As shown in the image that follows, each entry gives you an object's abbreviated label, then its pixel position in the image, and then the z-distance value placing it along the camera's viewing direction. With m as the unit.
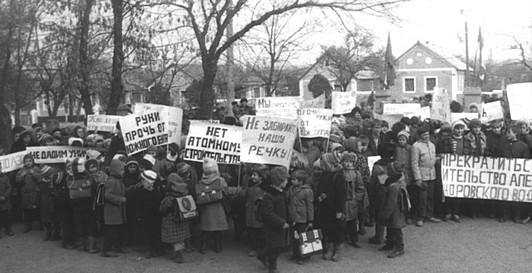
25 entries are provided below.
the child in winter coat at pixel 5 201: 9.27
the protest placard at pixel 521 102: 10.65
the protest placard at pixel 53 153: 9.71
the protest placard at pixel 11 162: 9.65
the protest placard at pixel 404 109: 15.02
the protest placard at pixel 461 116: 13.63
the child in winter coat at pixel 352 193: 8.02
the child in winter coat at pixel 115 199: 7.97
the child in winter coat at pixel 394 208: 7.78
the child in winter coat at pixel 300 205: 7.49
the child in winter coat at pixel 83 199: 8.22
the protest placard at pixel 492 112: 12.46
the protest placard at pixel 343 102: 15.59
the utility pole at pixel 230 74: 16.23
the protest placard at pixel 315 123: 9.94
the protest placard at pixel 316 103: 14.47
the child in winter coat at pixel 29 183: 9.42
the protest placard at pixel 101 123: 12.91
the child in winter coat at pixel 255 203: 7.96
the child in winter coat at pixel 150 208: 7.95
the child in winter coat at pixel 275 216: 6.95
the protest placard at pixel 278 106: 11.94
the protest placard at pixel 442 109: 13.45
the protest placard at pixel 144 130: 9.23
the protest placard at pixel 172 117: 9.48
